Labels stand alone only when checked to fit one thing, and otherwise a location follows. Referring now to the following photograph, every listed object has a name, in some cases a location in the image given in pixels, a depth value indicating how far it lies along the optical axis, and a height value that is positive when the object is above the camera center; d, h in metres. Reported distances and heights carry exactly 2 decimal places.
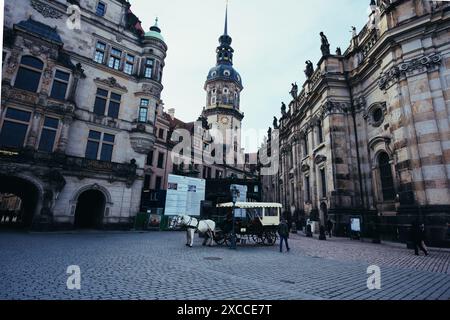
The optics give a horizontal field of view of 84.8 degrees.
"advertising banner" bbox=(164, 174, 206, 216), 27.42 +1.98
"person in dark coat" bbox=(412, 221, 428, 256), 12.00 -0.71
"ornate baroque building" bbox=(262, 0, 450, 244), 15.45 +7.22
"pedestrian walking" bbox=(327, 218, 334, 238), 20.77 -0.63
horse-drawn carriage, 15.37 -0.49
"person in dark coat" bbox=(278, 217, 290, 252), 12.62 -0.75
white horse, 13.81 -0.72
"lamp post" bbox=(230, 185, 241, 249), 13.46 -1.00
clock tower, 55.56 +25.68
